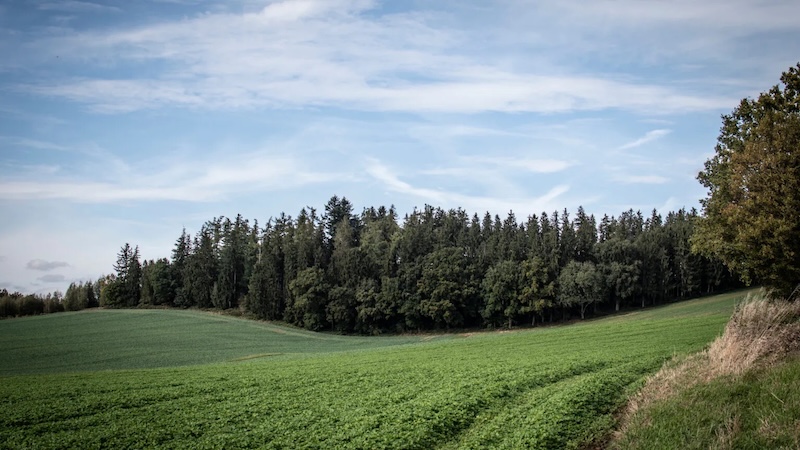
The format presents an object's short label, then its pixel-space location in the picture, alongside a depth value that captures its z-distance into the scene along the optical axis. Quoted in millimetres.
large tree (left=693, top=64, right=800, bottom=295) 31016
